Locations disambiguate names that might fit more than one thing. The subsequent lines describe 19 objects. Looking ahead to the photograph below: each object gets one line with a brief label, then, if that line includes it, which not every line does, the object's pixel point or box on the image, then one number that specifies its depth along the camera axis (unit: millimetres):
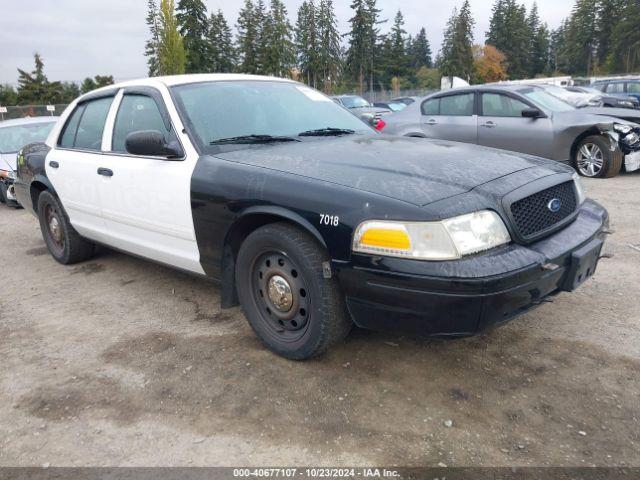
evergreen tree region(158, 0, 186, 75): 28719
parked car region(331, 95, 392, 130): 20591
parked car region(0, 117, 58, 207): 8711
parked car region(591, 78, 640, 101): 17150
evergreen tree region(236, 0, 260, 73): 60438
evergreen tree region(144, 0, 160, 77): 44588
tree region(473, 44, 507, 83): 79688
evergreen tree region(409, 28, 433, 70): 115250
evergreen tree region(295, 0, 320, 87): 67125
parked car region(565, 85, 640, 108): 11680
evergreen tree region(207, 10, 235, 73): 57906
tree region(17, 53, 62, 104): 43384
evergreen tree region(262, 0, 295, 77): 59219
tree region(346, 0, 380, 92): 70062
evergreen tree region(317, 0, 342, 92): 67562
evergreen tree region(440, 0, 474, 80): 70312
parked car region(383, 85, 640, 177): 8047
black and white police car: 2463
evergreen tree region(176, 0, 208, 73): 55406
